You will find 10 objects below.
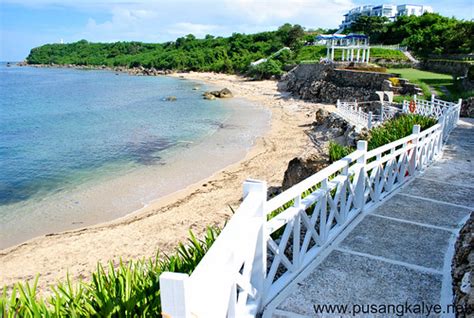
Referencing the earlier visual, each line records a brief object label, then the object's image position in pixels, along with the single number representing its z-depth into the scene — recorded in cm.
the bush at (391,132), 1116
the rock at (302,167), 1295
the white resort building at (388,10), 13700
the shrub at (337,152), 1100
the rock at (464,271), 332
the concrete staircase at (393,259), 431
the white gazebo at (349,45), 4866
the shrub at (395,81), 3200
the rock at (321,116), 2883
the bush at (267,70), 6976
